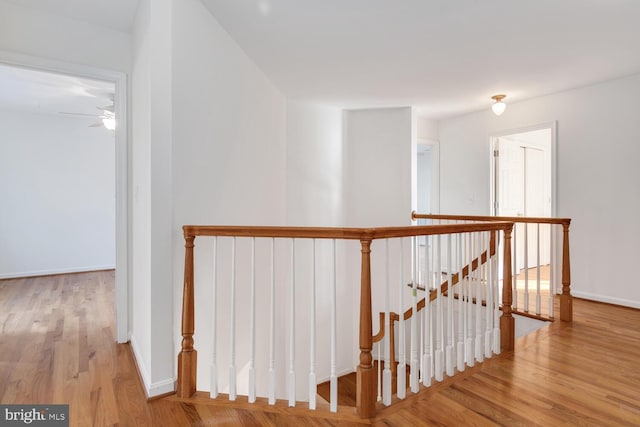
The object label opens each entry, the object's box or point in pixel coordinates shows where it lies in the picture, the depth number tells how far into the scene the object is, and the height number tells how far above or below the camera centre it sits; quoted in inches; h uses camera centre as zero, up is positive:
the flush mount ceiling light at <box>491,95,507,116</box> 158.6 +49.4
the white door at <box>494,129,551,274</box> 188.9 +18.5
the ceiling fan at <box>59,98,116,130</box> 166.1 +52.8
